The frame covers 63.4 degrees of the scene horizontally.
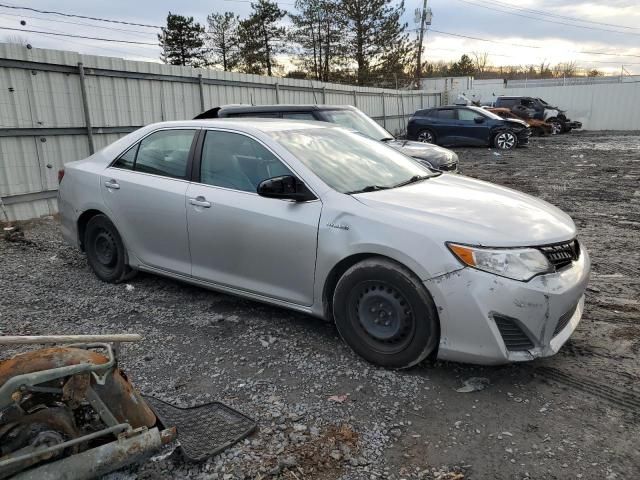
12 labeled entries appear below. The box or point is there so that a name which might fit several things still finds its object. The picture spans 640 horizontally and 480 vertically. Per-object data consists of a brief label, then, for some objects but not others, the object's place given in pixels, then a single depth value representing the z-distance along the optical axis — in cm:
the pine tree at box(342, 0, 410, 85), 3703
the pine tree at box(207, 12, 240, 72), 3978
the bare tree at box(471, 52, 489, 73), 5691
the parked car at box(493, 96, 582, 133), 2486
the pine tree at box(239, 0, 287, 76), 3844
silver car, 304
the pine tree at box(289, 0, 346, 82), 3716
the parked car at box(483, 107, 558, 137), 2447
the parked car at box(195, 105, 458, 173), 862
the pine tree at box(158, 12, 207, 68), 3828
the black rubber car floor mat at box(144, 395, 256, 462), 265
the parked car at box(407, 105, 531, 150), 1877
